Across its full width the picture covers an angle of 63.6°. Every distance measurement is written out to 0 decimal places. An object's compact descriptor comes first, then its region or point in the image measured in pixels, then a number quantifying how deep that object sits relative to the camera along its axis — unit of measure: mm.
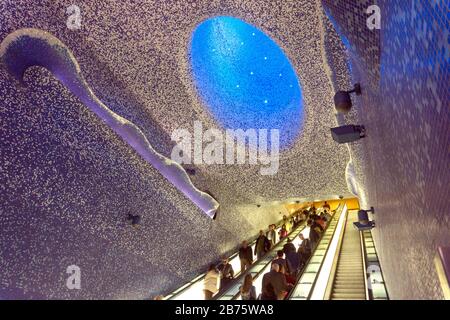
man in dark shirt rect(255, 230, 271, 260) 8789
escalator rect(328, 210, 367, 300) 5915
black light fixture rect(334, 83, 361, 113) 4598
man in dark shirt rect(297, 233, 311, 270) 7470
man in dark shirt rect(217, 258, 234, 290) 6449
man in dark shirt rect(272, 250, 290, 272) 5413
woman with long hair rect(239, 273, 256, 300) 5180
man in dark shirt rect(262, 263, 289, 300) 4754
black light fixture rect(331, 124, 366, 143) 4730
